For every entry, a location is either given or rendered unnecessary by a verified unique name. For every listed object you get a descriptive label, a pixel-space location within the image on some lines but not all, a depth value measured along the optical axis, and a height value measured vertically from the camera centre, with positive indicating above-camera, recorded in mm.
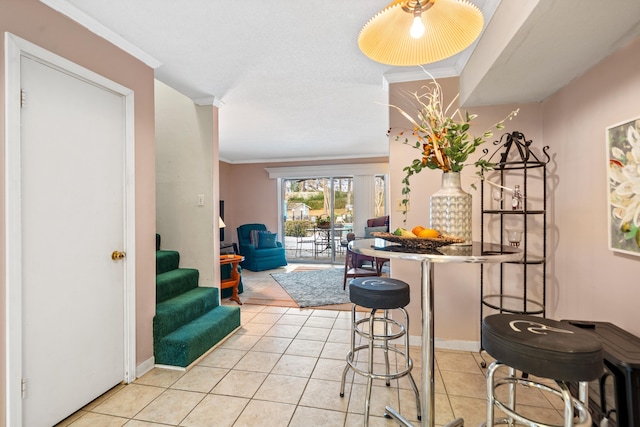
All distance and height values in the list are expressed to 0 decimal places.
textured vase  1538 +9
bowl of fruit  1379 -133
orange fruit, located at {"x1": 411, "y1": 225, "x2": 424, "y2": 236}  1519 -97
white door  1598 -173
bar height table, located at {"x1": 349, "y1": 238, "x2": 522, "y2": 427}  1202 -194
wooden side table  3937 -910
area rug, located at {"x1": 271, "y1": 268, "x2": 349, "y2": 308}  4184 -1227
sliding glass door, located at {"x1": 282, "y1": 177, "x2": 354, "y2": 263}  6973 -142
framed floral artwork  1533 +129
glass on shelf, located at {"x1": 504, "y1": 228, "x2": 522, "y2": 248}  2270 -191
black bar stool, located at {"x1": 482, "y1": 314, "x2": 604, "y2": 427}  910 -452
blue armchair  6219 -845
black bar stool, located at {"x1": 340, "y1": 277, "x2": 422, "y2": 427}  1702 -555
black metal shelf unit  2352 -37
